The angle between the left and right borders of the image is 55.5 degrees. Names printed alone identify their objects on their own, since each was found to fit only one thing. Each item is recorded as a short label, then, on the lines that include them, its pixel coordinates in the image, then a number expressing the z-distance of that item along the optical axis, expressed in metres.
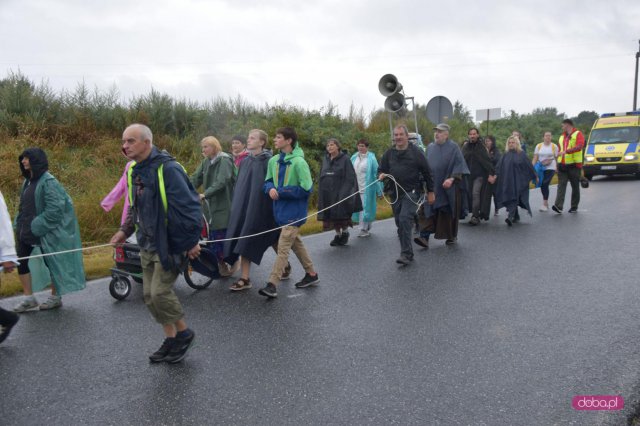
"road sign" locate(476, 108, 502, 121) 20.70
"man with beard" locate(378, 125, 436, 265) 8.45
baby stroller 6.51
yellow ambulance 24.36
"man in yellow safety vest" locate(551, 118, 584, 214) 13.56
